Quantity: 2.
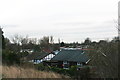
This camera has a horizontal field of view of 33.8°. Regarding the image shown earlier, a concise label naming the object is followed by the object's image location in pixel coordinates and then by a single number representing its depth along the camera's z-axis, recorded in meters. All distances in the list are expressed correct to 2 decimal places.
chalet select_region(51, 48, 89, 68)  36.01
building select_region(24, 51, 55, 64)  45.16
